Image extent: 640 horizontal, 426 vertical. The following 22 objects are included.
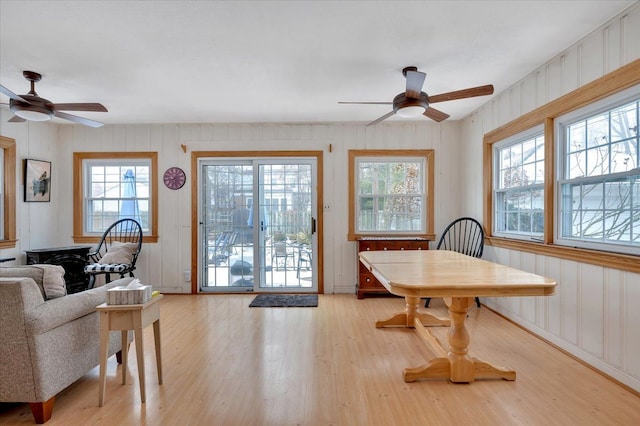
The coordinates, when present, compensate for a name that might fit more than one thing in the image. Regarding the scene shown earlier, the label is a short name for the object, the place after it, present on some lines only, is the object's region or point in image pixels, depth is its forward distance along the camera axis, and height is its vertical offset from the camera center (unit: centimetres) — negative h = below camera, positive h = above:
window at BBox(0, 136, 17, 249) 394 +24
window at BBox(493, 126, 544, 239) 317 +27
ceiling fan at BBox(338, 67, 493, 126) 250 +97
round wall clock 466 +49
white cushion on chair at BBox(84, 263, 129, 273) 386 -68
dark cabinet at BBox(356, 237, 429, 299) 432 -49
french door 468 -10
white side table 191 -68
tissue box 193 -51
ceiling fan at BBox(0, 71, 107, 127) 281 +96
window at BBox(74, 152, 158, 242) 468 +31
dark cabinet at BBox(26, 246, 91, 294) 397 -61
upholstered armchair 170 -71
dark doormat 402 -119
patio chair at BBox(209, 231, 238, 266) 472 -54
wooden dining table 185 -45
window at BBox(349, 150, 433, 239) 470 +24
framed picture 421 +44
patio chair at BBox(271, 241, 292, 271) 470 -60
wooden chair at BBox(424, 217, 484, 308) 406 -37
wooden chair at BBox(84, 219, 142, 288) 392 -52
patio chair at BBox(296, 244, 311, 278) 470 -68
